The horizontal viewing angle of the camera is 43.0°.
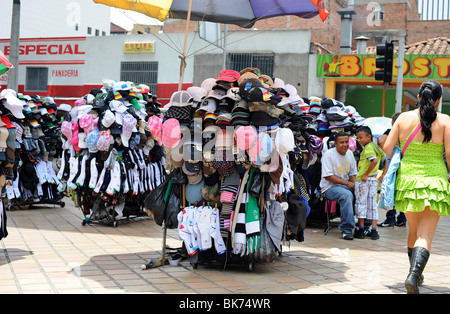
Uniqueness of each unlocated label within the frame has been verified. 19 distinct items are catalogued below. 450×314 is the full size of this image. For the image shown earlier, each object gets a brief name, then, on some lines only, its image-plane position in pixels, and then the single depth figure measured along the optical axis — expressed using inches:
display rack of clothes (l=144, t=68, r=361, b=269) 229.0
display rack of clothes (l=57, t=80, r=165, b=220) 353.1
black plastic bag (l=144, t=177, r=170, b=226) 245.1
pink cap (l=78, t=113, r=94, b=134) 350.9
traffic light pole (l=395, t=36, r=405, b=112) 529.0
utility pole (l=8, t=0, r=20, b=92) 641.2
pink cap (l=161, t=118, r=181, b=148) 238.5
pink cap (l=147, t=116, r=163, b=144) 247.8
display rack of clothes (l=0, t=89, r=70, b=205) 428.5
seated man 341.1
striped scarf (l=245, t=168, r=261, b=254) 229.3
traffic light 522.9
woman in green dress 203.5
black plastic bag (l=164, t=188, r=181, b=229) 242.8
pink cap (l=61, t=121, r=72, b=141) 360.8
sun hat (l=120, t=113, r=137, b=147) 354.9
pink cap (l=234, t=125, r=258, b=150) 223.1
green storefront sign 855.7
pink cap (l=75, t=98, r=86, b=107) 369.9
